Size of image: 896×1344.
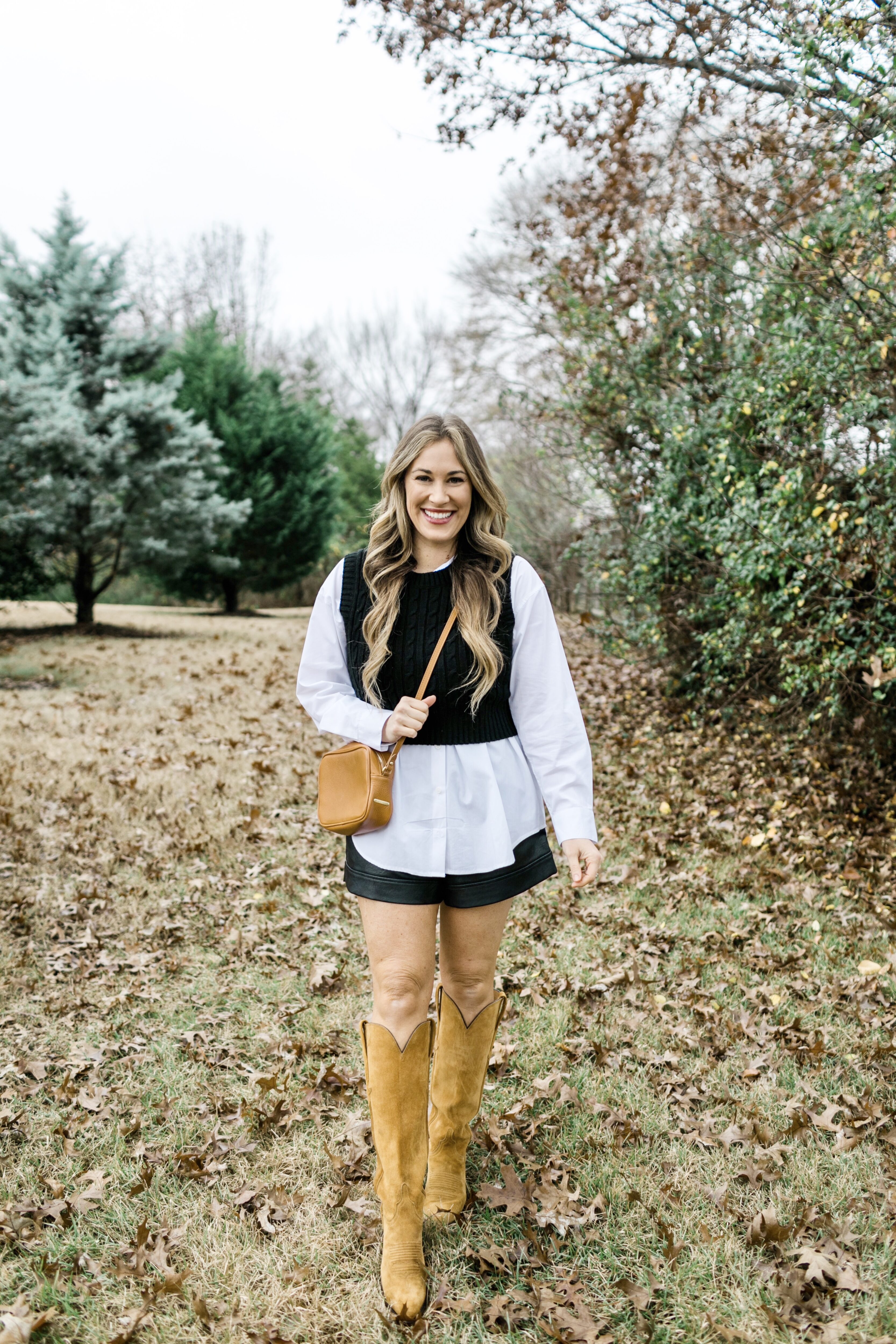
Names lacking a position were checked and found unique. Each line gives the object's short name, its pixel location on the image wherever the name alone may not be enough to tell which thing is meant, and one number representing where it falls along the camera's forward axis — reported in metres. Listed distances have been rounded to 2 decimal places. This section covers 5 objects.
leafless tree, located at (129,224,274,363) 30.22
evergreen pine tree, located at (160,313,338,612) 18.91
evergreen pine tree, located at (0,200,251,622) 13.69
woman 2.45
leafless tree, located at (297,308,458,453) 32.56
